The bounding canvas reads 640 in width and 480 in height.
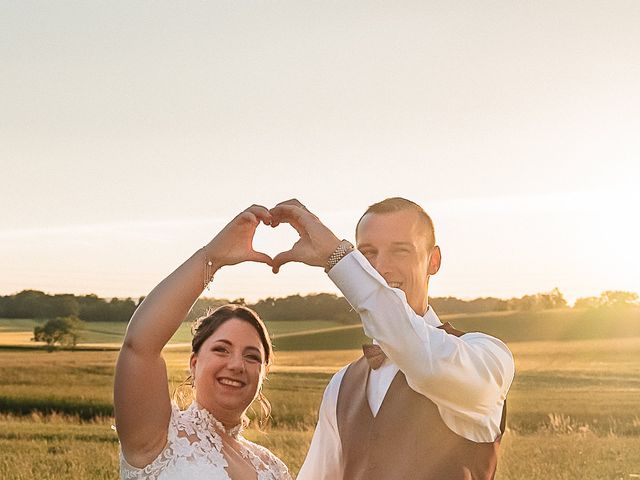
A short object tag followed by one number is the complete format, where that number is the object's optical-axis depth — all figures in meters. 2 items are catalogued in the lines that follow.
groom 3.29
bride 3.45
